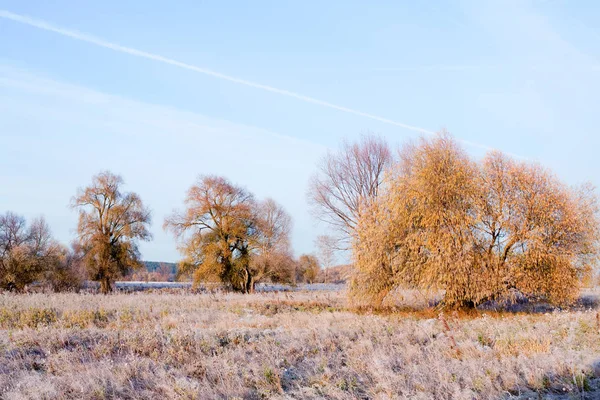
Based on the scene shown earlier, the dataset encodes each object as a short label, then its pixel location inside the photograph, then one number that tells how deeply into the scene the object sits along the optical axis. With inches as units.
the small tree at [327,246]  1305.4
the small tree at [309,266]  2353.0
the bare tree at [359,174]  1332.4
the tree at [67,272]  1364.4
